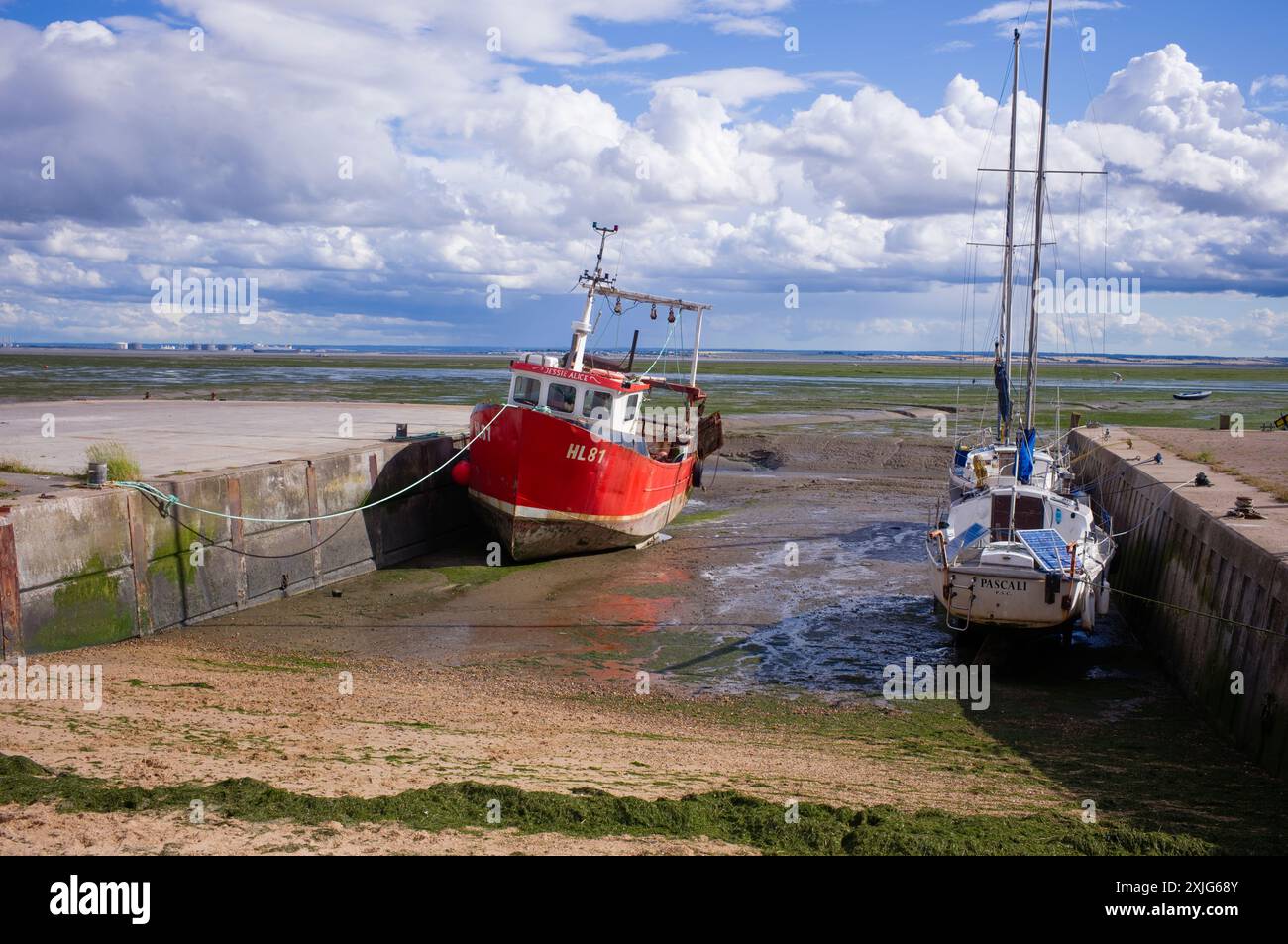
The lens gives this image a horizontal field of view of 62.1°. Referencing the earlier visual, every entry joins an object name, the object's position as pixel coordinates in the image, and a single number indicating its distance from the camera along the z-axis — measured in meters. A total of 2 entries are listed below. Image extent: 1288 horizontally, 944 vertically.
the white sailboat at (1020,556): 15.14
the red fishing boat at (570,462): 22.06
